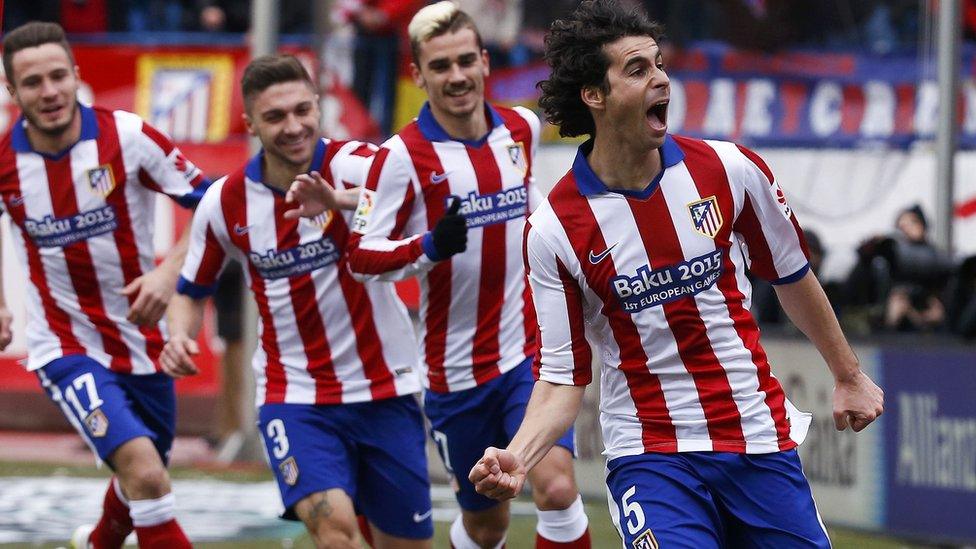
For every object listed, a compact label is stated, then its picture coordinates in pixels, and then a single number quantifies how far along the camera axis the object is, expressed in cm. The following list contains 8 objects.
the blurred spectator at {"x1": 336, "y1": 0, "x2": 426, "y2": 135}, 2717
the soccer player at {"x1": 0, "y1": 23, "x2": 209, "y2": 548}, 1450
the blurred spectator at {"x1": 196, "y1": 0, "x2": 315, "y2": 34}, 2989
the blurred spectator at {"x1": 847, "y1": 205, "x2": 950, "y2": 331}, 1862
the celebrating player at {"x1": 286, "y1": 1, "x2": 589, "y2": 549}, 1298
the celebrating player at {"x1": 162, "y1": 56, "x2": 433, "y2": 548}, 1295
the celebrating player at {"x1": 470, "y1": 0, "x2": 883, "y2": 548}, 946
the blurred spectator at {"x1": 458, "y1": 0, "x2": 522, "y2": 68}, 2705
